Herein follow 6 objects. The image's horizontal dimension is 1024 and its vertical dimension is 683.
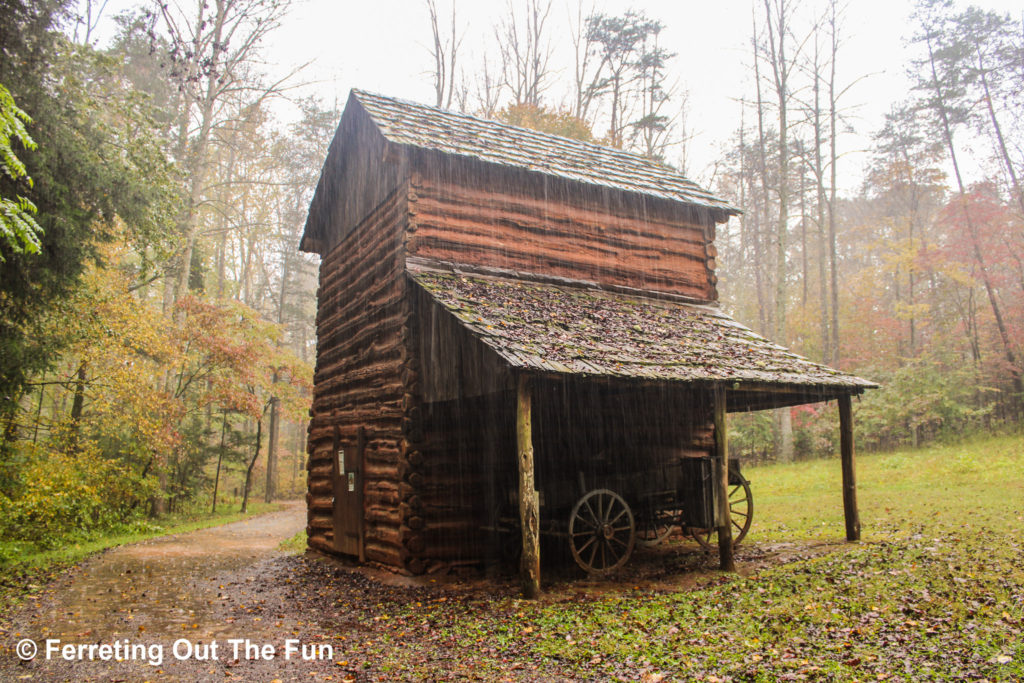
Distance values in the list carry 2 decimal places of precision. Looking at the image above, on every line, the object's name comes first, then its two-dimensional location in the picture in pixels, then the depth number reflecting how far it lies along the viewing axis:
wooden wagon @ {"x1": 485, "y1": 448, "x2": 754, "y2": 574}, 9.27
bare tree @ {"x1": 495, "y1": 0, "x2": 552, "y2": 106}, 26.34
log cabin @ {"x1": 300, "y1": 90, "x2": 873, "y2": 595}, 9.10
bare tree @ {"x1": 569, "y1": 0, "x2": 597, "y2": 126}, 26.86
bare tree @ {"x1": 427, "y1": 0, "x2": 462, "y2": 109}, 25.08
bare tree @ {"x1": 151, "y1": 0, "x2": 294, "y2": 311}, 19.78
